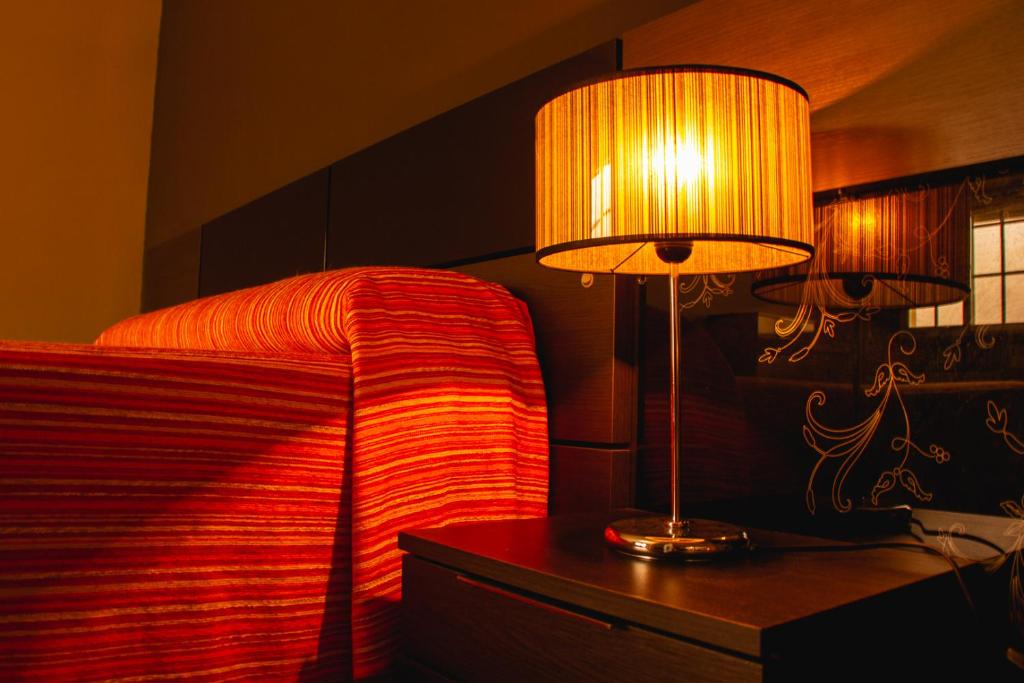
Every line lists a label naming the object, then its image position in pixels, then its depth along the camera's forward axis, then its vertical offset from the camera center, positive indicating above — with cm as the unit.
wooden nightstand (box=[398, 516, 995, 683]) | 68 -19
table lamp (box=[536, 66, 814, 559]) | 86 +27
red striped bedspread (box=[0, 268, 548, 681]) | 92 -9
